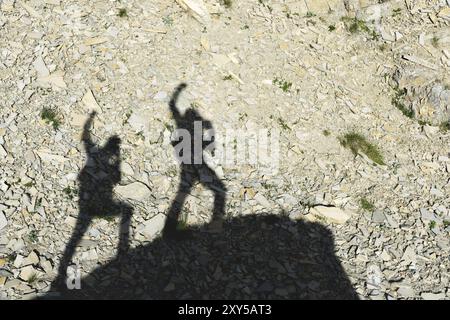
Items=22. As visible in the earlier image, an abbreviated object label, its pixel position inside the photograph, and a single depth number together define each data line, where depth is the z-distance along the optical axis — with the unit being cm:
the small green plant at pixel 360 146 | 1270
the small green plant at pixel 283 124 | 1266
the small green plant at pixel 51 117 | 1121
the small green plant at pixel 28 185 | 1011
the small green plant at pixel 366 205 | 1145
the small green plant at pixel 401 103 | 1409
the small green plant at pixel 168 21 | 1377
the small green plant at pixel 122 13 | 1348
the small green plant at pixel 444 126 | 1386
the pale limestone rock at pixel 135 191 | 1046
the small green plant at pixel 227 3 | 1462
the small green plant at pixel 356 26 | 1515
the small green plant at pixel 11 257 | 901
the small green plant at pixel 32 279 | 875
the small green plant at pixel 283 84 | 1344
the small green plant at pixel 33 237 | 936
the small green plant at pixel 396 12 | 1530
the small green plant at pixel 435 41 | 1473
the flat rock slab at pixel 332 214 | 1105
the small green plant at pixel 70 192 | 1014
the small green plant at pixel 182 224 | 1015
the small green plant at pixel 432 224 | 1137
